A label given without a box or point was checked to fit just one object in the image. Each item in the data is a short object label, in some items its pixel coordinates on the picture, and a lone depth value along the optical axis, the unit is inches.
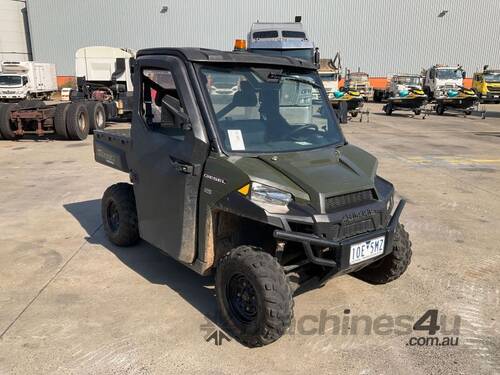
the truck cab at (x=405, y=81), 1110.1
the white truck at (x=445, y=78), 1085.8
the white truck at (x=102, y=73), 764.6
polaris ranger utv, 123.2
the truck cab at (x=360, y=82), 1360.7
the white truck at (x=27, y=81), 1018.1
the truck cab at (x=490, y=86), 1148.5
